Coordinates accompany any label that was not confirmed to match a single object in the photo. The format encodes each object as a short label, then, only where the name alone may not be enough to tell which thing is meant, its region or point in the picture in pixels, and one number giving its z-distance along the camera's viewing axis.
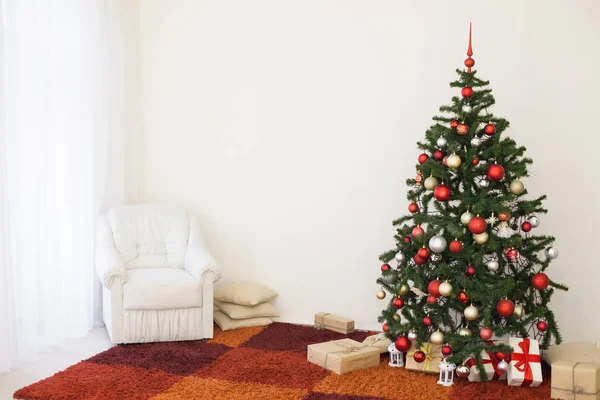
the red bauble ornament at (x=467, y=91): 3.53
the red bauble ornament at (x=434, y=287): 3.41
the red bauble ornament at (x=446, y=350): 3.39
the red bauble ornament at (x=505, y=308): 3.32
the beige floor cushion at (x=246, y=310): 4.53
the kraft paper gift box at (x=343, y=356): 3.53
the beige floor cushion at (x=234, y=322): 4.47
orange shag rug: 3.18
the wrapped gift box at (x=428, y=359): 3.51
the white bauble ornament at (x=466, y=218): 3.40
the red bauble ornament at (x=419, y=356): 3.52
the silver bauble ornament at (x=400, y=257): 3.66
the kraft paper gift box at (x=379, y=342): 3.80
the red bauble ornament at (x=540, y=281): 3.46
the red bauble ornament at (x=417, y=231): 3.55
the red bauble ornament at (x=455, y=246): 3.39
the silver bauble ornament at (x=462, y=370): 3.35
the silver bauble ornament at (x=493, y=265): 3.40
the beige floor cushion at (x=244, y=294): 4.57
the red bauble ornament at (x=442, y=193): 3.48
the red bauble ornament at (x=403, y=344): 3.56
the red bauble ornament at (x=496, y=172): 3.39
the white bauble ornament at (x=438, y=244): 3.41
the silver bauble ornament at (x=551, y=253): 3.52
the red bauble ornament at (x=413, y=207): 3.71
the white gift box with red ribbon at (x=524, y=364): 3.32
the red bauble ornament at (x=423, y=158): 3.67
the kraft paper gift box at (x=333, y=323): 4.39
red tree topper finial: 3.57
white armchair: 3.99
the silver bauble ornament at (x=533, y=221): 3.57
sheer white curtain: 3.73
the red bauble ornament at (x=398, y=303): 3.60
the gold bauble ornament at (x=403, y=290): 3.60
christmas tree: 3.39
